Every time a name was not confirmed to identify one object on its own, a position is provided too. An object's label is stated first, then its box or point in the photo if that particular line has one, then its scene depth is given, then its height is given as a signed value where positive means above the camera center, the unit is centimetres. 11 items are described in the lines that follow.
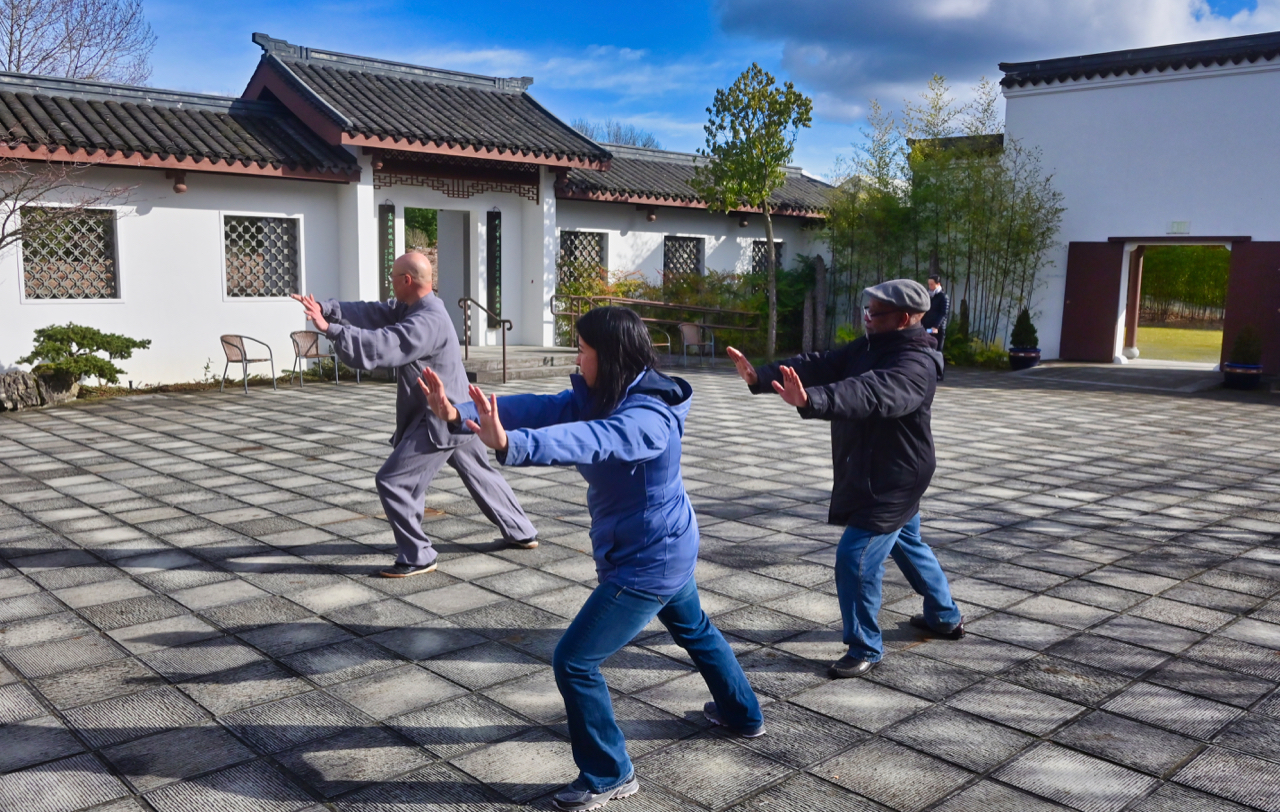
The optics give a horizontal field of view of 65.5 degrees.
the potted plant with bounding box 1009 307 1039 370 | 1628 -66
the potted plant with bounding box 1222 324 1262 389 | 1416 -75
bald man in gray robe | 475 -59
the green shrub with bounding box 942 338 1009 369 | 1695 -88
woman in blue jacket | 274 -66
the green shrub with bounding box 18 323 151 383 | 1080 -77
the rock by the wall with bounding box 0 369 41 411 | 1049 -117
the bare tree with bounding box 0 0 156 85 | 2075 +531
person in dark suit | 1234 -12
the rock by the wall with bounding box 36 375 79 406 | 1088 -119
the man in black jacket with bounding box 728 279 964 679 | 359 -54
